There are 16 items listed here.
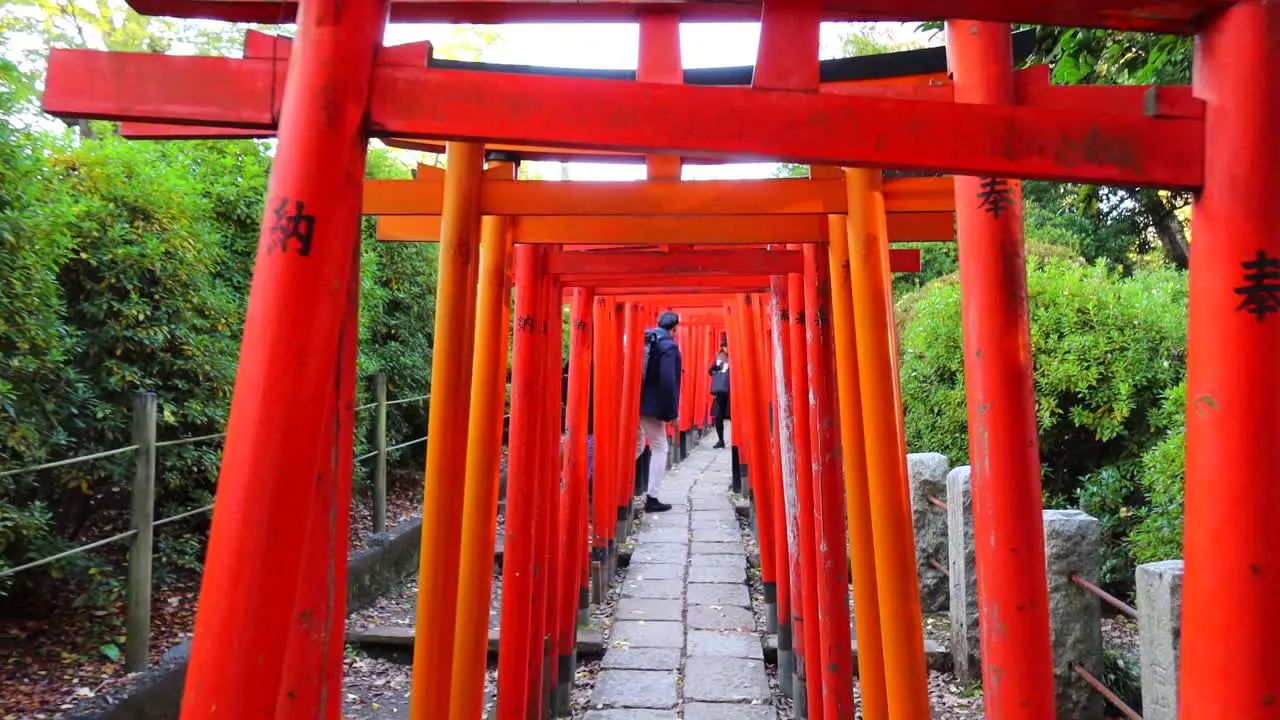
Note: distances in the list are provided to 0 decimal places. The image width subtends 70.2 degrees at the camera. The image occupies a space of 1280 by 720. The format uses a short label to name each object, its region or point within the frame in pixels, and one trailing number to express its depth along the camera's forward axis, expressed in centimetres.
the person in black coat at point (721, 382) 1188
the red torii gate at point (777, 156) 131
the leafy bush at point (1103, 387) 497
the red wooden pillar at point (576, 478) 475
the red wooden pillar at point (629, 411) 740
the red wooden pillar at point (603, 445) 620
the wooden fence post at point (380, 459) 636
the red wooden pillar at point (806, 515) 386
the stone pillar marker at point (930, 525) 514
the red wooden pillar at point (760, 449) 558
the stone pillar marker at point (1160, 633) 259
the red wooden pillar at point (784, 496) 428
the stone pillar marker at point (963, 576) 423
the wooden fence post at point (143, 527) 356
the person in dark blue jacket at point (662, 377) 838
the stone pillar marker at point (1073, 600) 360
